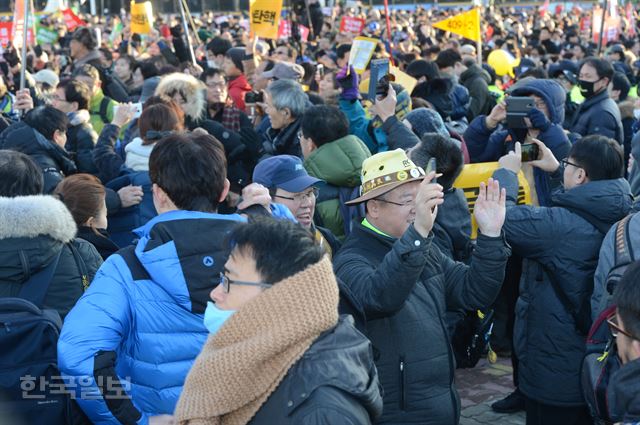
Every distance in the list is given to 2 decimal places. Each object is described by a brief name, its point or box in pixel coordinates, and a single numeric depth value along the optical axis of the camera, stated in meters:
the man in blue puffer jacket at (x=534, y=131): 5.56
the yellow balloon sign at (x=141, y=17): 14.35
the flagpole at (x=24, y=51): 7.79
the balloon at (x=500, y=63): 13.55
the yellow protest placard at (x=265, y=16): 11.56
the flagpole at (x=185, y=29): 10.72
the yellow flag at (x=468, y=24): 11.36
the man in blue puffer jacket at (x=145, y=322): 2.76
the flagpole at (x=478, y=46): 11.07
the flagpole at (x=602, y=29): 14.30
